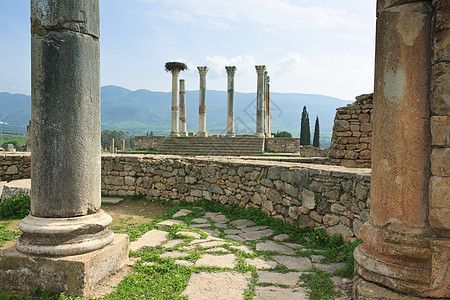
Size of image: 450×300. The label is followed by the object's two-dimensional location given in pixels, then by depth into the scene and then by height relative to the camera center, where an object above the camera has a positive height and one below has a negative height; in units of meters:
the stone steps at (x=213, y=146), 22.98 -0.54
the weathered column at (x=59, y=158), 3.29 -0.23
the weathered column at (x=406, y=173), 2.53 -0.25
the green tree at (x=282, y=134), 45.09 +0.80
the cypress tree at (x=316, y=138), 40.91 +0.29
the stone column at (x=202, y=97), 27.92 +3.53
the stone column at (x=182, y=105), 30.97 +3.14
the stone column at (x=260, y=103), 26.58 +2.99
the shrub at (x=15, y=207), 6.77 -1.50
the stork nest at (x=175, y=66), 28.82 +6.34
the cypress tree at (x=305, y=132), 42.62 +1.07
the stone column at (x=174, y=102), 28.67 +3.13
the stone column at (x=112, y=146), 30.30 -0.86
